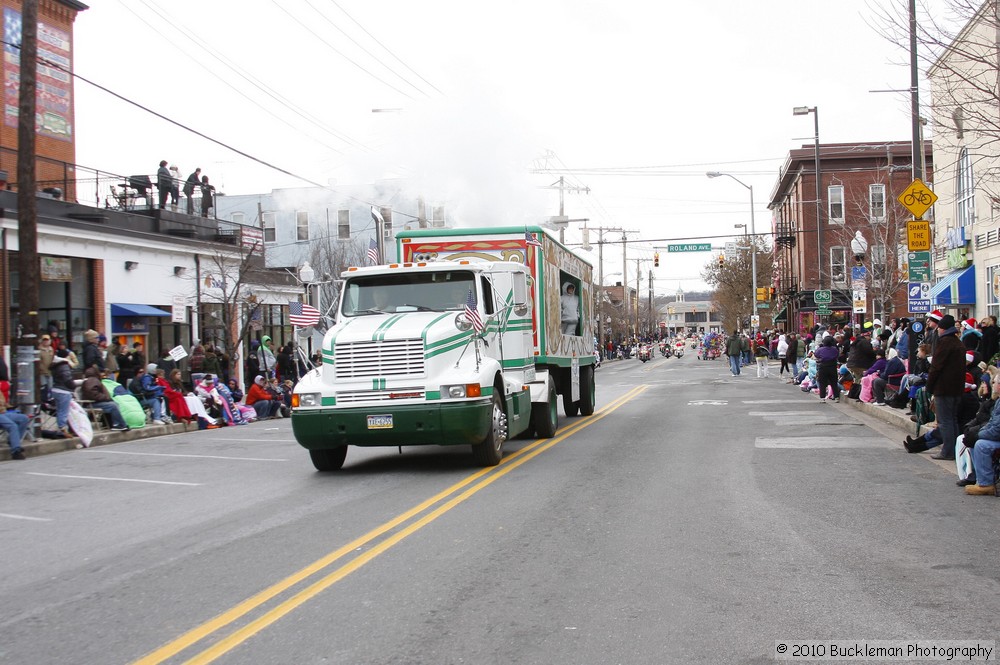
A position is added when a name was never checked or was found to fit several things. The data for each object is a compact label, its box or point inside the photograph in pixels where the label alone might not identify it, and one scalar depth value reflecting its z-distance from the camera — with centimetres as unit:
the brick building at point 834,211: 5156
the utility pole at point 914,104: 1407
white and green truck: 1159
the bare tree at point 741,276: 8125
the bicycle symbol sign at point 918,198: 1794
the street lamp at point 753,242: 4285
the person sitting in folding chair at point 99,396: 1811
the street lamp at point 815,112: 3488
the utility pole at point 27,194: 1734
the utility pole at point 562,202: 5441
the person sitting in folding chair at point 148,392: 1992
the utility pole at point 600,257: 6419
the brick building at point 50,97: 2766
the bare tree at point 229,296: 2931
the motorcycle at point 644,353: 7275
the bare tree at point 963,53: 1146
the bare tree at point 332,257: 4234
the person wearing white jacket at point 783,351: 3892
